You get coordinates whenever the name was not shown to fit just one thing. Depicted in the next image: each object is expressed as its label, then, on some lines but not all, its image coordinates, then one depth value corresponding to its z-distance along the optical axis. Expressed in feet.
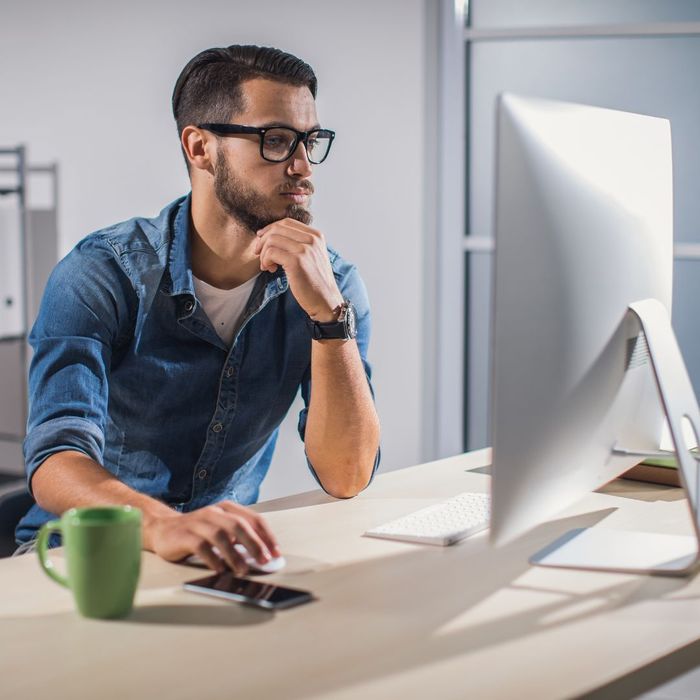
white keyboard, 6.83
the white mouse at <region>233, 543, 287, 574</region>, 6.28
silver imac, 5.61
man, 8.16
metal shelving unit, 18.92
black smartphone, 5.93
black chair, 8.18
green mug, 5.73
